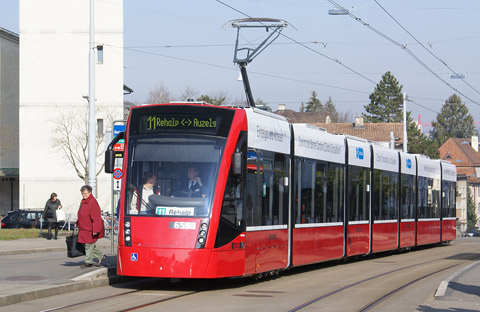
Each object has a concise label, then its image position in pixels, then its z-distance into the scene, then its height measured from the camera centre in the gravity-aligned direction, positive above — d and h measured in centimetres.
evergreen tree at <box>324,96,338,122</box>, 15159 +1564
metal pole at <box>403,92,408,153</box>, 4780 +482
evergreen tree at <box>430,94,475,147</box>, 15750 +1326
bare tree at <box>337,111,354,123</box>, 14262 +1251
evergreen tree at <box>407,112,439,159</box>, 9625 +563
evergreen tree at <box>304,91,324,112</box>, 15823 +1634
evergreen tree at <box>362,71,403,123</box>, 11075 +1199
